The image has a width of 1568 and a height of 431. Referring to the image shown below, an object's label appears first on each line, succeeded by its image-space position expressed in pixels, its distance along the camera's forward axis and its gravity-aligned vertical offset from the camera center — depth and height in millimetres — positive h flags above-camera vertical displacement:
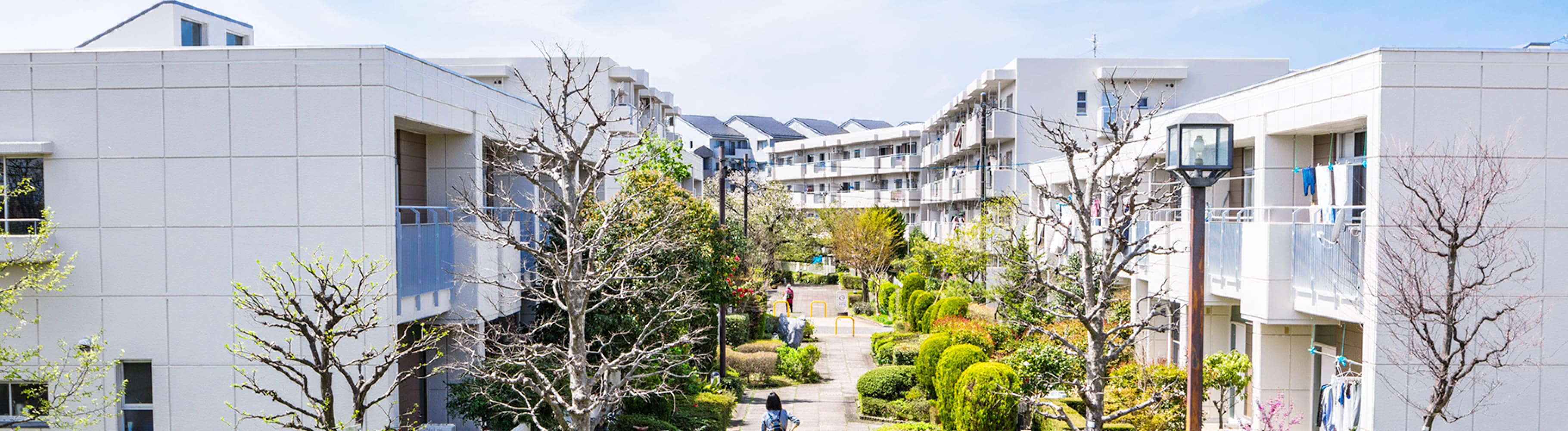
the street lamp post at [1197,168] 9008 +302
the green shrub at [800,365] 24984 -4290
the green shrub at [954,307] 25844 -2880
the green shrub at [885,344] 26562 -4107
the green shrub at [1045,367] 16594 -2891
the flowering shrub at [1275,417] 12203 -3135
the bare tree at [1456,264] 11164 -786
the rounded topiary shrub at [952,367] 16844 -2939
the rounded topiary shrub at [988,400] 15266 -3175
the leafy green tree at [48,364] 10852 -1952
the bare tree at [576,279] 10406 -1062
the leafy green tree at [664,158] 23672 +1101
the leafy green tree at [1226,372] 15016 -2684
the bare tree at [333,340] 10688 -1620
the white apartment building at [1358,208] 12031 -105
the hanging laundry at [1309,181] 14680 +279
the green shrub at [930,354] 19484 -3133
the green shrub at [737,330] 27578 -3731
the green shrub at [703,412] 16656 -3832
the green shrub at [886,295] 39028 -3891
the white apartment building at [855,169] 55500 +1886
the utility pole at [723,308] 21312 -2316
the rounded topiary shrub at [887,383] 21062 -3997
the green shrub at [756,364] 24281 -4131
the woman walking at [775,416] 13141 -2970
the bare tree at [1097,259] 11133 -732
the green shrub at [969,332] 19922 -2834
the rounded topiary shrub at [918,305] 30281 -3304
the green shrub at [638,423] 15414 -3564
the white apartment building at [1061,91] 33094 +3835
